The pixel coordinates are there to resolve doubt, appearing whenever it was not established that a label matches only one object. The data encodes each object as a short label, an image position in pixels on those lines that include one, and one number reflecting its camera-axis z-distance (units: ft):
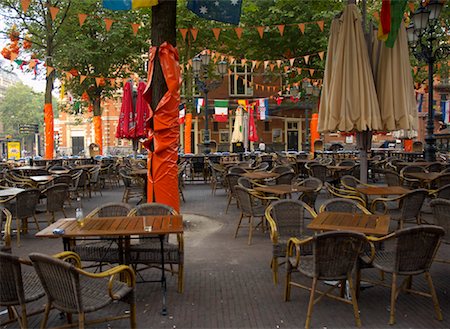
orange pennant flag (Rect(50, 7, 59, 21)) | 36.04
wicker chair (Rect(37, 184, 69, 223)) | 24.71
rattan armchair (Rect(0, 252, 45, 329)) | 10.27
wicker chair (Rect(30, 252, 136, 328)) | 9.84
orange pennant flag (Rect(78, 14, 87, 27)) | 37.50
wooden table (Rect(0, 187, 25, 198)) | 22.08
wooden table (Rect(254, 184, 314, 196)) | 23.13
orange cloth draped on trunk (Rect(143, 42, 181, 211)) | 21.24
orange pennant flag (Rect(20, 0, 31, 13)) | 29.51
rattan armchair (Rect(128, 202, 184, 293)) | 14.75
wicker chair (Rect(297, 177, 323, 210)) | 23.40
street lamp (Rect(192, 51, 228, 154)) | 50.24
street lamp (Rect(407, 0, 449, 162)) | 34.27
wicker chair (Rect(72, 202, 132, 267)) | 15.29
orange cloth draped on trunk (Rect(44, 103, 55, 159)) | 58.44
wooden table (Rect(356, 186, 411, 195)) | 21.16
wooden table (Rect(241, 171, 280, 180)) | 29.89
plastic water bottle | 14.18
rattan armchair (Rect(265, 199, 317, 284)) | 17.10
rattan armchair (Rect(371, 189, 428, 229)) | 19.67
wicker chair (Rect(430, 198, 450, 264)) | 15.65
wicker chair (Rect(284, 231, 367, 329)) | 11.73
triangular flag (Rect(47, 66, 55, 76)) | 53.67
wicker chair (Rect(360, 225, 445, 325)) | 12.15
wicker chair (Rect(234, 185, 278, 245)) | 22.07
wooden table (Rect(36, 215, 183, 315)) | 12.84
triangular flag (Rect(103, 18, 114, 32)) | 39.45
